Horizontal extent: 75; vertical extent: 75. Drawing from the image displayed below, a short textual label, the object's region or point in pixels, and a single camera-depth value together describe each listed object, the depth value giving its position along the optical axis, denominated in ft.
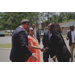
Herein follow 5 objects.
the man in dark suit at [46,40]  12.71
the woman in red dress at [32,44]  11.08
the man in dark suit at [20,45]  8.90
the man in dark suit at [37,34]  17.46
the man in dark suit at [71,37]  15.18
